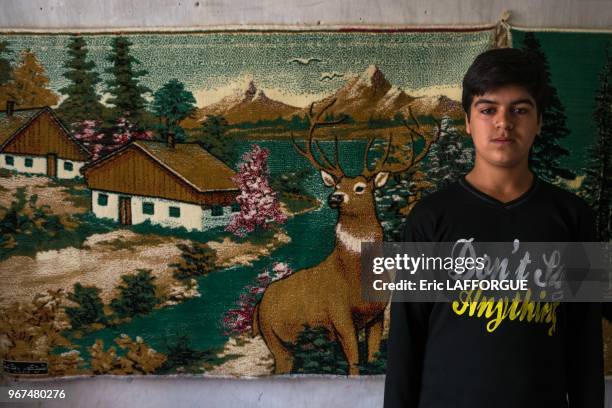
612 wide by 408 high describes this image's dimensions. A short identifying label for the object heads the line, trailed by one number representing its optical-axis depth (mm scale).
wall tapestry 1437
